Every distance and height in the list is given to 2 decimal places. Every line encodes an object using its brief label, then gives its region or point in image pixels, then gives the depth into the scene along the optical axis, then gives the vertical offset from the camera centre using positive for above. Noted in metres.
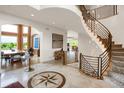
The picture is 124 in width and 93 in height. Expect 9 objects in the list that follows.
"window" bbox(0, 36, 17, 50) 6.41 +0.26
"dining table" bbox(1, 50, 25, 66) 4.51 -0.67
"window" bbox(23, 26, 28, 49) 7.64 +0.83
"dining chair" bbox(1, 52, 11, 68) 4.49 -0.74
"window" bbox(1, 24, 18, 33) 6.66 +1.53
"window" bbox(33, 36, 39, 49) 7.94 +0.32
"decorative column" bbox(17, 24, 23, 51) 7.19 +0.68
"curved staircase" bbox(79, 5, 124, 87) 2.60 -0.61
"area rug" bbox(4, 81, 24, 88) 2.41 -1.33
